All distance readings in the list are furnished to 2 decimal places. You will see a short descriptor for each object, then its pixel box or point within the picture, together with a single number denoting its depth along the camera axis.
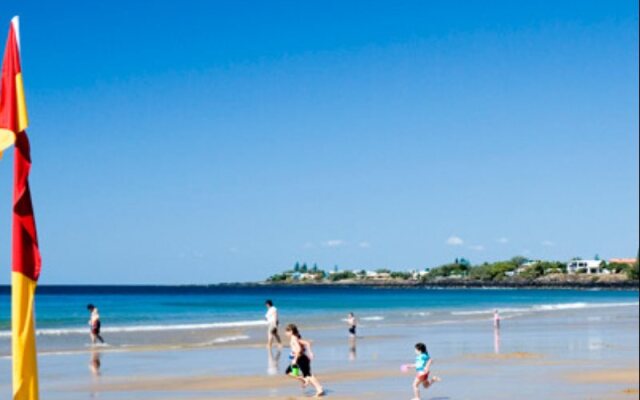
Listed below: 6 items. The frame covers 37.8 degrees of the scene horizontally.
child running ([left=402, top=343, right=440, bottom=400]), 16.20
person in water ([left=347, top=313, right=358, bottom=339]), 34.25
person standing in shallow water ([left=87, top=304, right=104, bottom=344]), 32.62
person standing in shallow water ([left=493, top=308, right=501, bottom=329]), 39.06
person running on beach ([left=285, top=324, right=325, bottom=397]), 17.45
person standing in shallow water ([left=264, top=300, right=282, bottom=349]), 29.30
